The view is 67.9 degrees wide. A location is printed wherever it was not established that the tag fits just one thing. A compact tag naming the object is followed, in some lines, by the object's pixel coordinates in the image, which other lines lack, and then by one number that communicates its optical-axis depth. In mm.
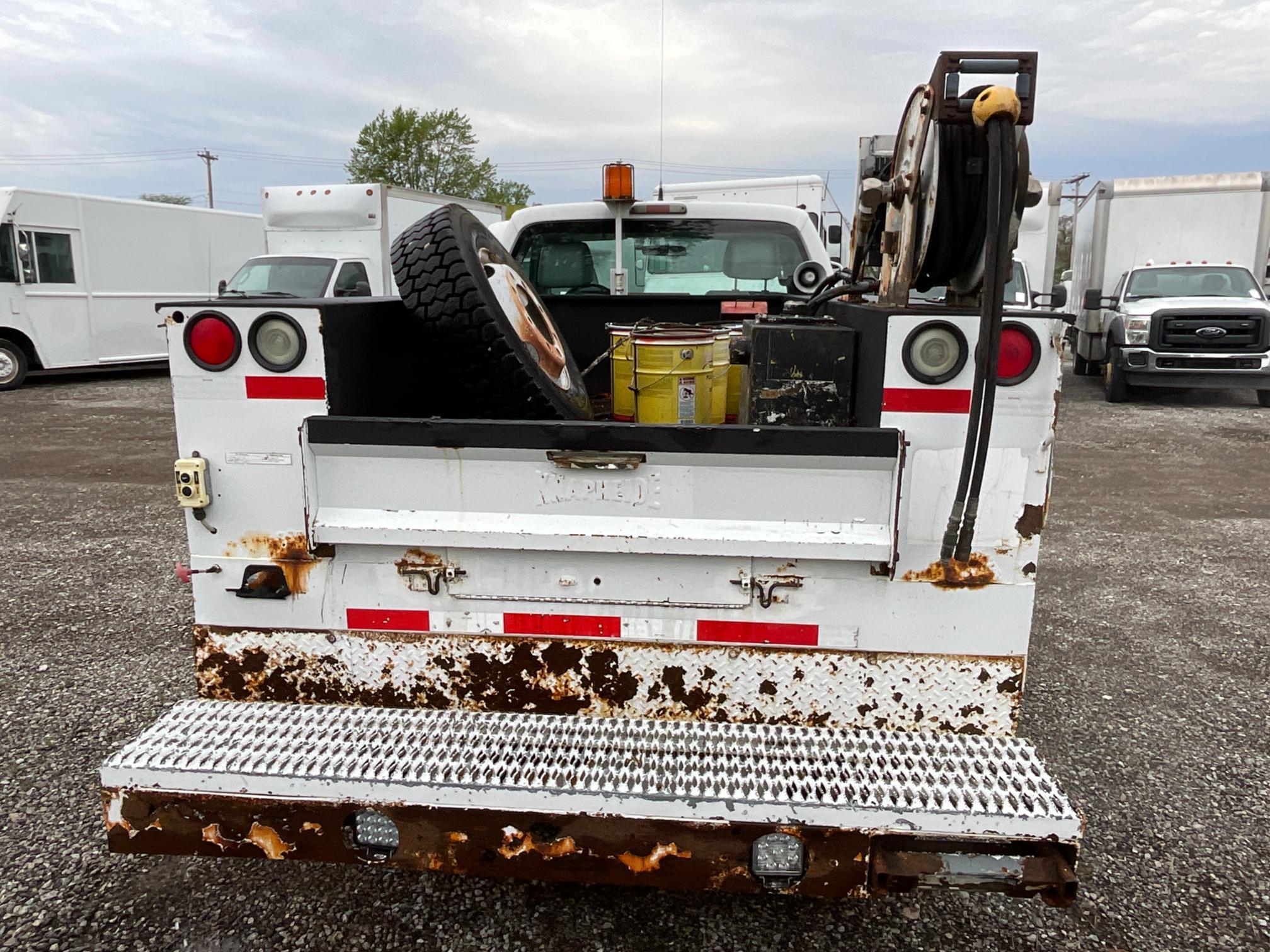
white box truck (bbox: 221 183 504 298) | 14148
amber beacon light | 5059
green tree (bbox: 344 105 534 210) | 39656
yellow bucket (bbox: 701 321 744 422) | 2959
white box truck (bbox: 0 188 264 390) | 14453
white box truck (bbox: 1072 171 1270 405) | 13539
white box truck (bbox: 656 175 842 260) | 14742
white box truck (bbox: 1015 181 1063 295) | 15957
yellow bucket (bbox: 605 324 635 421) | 2879
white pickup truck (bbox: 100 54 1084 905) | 1962
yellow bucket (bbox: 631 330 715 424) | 2707
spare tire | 2529
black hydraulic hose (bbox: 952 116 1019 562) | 1882
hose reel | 2389
